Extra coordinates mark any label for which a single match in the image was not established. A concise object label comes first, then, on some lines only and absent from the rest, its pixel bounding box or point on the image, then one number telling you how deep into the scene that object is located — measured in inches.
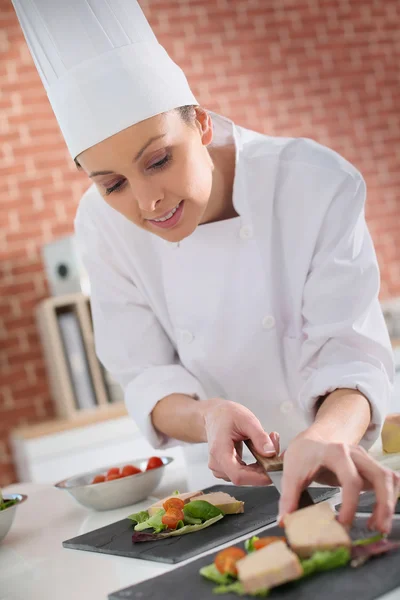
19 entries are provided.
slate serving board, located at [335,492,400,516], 41.8
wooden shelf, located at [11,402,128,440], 135.1
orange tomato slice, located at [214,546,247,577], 35.5
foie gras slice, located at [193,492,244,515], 48.1
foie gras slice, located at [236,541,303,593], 33.0
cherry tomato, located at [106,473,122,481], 58.9
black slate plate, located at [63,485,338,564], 42.6
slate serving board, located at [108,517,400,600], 31.8
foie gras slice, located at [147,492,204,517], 48.8
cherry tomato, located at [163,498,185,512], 47.3
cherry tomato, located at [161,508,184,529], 45.9
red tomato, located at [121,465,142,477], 59.6
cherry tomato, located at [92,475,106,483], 59.3
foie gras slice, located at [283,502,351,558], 35.0
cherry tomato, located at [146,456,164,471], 59.4
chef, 52.0
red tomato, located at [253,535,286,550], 36.8
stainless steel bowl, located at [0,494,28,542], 54.2
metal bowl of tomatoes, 57.2
